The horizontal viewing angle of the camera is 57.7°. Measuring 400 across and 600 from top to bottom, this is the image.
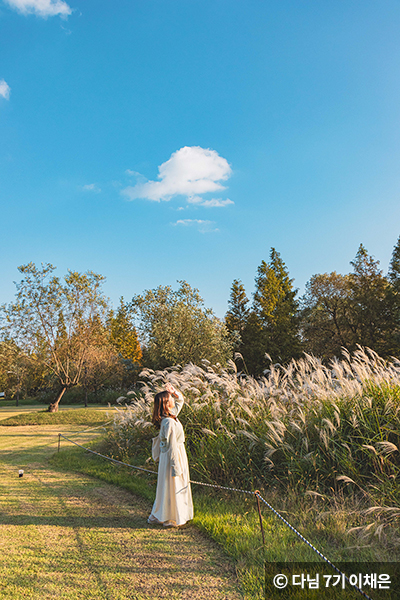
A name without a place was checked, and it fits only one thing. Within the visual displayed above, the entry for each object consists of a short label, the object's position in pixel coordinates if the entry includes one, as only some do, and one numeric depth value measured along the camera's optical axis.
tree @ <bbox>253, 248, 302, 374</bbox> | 36.41
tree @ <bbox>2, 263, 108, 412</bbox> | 20.66
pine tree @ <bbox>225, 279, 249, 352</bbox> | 44.31
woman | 4.75
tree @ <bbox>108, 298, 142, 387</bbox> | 44.00
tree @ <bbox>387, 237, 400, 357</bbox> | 27.64
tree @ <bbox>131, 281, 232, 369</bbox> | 24.33
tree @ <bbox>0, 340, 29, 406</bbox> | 31.74
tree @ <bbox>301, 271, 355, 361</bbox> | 31.70
